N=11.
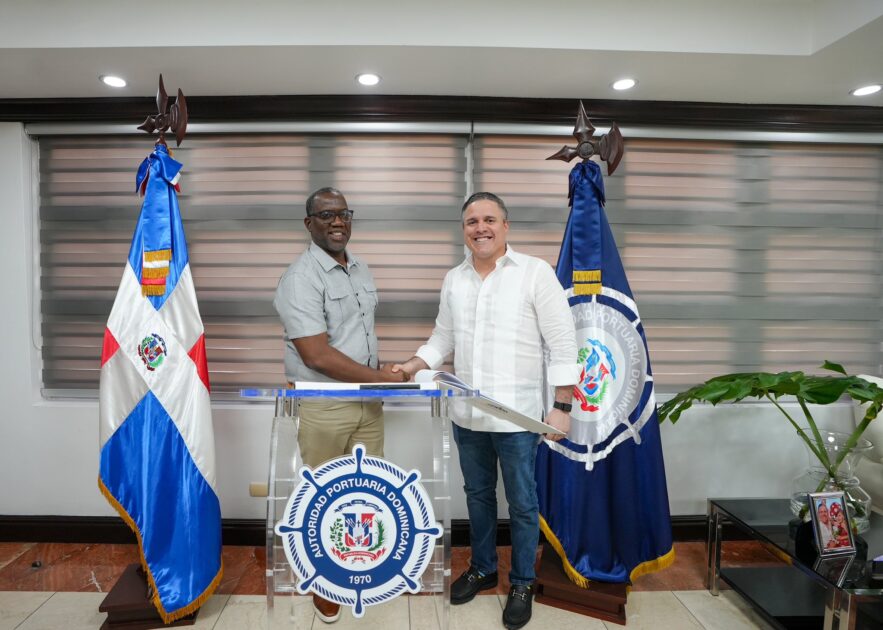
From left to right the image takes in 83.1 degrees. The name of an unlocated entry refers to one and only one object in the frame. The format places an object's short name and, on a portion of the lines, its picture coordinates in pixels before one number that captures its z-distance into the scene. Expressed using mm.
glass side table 1576
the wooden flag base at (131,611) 1882
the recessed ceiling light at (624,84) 2244
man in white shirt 1845
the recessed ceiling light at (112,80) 2195
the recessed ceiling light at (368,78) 2189
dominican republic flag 1877
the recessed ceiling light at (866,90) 2279
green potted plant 1799
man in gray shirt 1878
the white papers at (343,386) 1368
